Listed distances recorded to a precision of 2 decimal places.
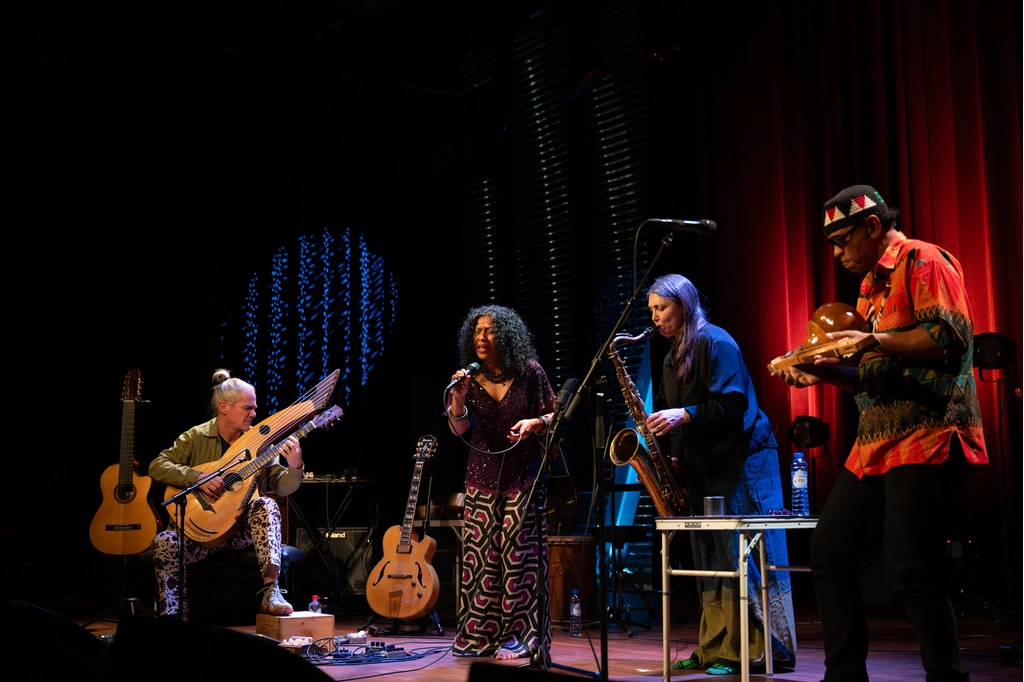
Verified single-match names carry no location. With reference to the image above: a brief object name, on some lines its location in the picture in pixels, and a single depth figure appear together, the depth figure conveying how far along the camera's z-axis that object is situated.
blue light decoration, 8.91
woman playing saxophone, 4.12
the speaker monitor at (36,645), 2.15
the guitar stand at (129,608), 5.82
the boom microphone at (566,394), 3.81
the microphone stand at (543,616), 3.81
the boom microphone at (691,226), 3.64
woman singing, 4.67
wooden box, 5.18
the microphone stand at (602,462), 3.31
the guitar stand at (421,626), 6.29
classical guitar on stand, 6.03
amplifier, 7.78
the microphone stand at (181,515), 4.89
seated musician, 5.59
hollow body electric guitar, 5.90
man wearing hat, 2.89
